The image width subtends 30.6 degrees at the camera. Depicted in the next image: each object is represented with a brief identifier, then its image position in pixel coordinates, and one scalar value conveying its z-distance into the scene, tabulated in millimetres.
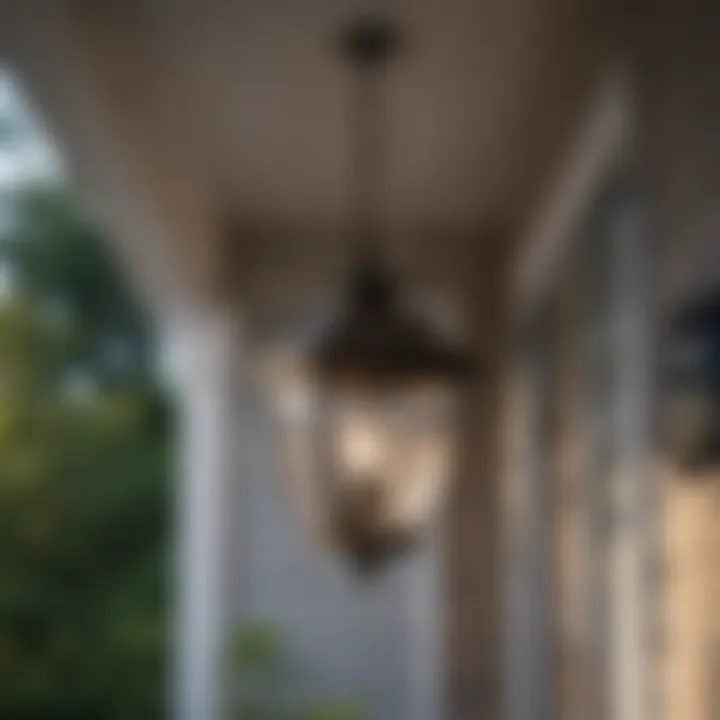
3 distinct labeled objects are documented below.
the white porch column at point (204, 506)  3992
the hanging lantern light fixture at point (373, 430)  2076
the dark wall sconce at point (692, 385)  1562
